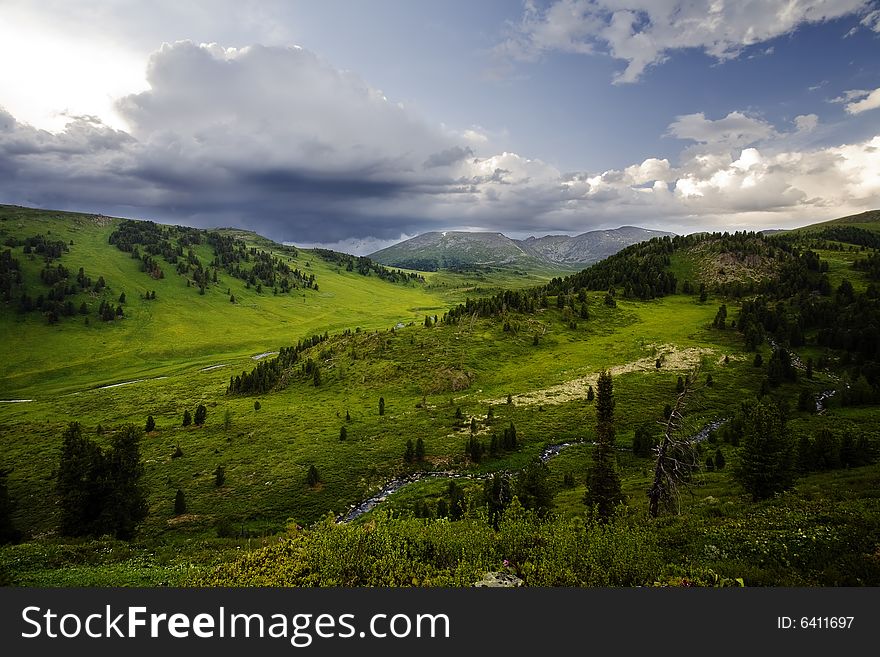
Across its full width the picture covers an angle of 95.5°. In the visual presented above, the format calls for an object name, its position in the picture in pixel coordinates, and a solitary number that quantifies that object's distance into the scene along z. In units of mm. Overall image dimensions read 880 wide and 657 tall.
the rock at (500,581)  12688
